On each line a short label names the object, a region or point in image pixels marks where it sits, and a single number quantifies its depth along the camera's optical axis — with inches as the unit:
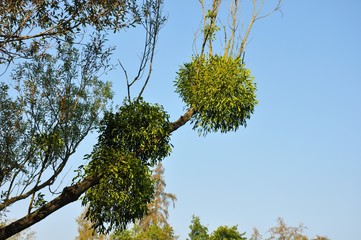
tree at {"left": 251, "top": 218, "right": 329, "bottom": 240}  2081.7
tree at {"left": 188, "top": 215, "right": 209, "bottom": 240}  1806.1
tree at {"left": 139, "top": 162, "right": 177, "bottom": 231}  1946.4
